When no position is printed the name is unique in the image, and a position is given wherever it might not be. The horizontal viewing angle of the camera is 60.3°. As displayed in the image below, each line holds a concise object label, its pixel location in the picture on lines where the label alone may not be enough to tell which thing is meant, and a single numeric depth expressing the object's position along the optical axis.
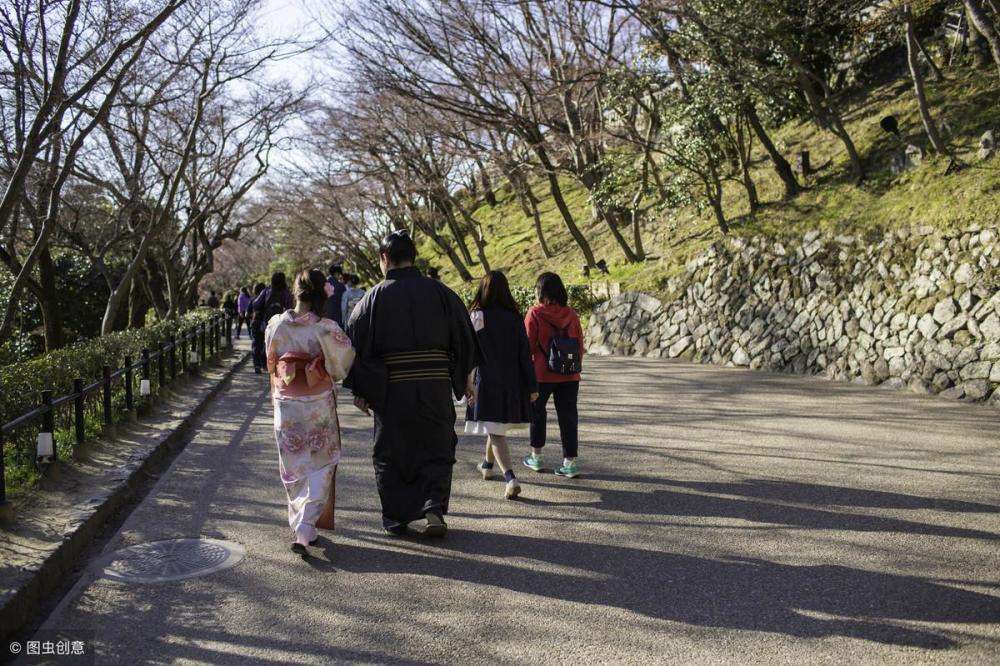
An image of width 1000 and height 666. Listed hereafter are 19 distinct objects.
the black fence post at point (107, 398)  7.99
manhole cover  4.54
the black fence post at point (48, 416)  6.16
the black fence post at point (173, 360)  11.83
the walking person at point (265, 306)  12.83
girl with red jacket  6.59
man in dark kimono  5.09
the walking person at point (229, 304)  22.70
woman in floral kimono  5.00
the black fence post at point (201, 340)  15.26
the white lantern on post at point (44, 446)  6.14
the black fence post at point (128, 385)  8.82
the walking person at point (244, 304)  21.55
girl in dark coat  6.12
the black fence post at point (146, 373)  9.68
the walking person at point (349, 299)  13.78
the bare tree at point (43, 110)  7.34
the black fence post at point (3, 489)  5.08
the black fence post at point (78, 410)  7.00
